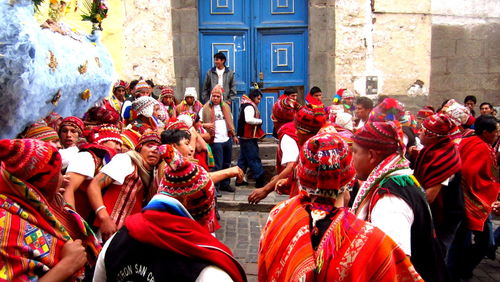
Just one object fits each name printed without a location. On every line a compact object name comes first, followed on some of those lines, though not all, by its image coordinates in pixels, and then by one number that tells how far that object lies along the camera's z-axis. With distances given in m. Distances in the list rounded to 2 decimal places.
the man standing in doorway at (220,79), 9.65
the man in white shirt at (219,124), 8.44
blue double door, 10.58
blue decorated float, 2.56
